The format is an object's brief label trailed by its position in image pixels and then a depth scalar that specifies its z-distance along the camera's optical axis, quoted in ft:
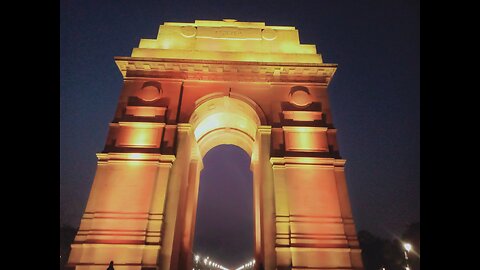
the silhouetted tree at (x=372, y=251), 167.73
